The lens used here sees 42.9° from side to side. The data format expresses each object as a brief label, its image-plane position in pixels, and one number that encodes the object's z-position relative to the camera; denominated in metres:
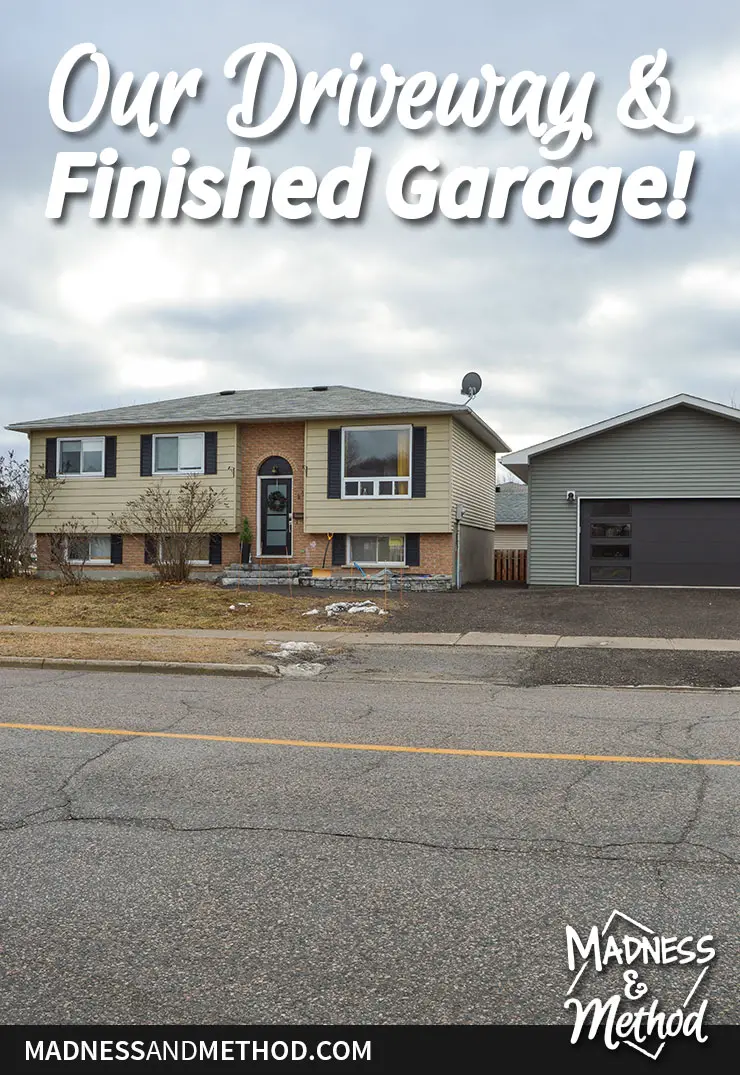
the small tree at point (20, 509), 26.44
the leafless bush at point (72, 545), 26.98
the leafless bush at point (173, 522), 24.98
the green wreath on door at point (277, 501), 27.48
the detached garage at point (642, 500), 24.78
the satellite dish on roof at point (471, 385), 29.55
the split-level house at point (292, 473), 25.88
